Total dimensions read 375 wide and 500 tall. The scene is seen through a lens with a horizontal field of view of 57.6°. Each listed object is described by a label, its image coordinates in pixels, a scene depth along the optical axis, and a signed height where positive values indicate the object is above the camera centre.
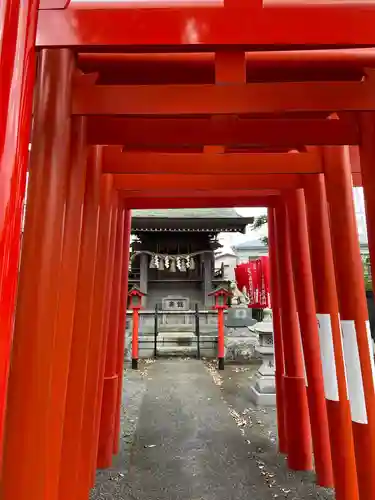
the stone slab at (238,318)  10.59 -0.12
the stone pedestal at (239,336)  9.10 -0.63
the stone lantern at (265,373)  5.27 -0.92
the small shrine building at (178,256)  11.03 +1.98
